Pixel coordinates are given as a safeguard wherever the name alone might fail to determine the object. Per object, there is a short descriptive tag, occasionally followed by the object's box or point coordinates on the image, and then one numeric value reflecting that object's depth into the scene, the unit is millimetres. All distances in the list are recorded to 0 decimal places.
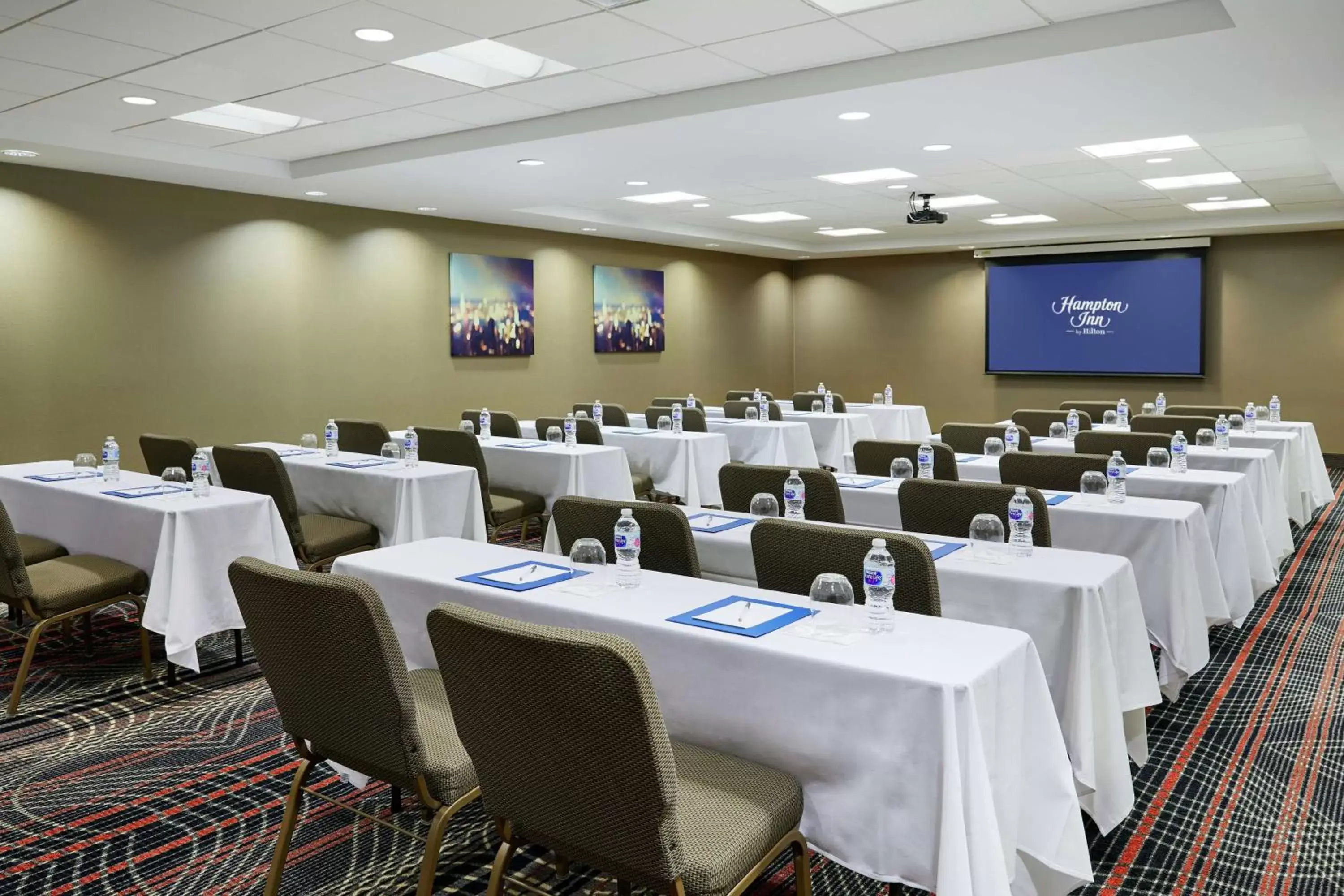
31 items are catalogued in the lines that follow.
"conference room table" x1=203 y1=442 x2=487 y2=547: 5582
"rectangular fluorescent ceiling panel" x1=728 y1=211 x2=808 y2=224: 11836
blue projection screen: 13430
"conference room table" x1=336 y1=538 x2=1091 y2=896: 2053
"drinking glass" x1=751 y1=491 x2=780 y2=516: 4035
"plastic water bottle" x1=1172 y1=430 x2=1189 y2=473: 5168
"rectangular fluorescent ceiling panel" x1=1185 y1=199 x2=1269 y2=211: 10883
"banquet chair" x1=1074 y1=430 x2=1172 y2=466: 5969
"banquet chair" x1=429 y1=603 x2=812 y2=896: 1848
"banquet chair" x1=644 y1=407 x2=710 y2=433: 8555
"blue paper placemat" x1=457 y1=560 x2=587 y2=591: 2943
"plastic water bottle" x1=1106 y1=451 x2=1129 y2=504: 4324
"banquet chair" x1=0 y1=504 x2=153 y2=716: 4090
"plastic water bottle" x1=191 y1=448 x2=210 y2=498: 4812
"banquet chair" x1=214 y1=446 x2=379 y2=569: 5316
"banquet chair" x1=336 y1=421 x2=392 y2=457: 7066
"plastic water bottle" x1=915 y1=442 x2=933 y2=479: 5094
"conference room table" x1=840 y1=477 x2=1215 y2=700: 3896
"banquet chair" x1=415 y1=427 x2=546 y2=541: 6445
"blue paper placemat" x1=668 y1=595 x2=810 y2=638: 2432
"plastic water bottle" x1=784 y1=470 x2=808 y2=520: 3959
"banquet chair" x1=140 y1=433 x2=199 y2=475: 5875
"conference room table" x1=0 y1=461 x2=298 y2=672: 4449
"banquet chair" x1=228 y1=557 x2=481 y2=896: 2291
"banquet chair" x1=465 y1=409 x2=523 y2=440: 7938
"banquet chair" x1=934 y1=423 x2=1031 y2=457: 6699
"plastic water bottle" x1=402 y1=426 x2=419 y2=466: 5934
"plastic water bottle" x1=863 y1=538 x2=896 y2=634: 2428
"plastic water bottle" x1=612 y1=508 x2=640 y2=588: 2914
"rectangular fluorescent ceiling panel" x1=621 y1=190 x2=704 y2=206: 10305
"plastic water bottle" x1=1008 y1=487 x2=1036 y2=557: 3350
